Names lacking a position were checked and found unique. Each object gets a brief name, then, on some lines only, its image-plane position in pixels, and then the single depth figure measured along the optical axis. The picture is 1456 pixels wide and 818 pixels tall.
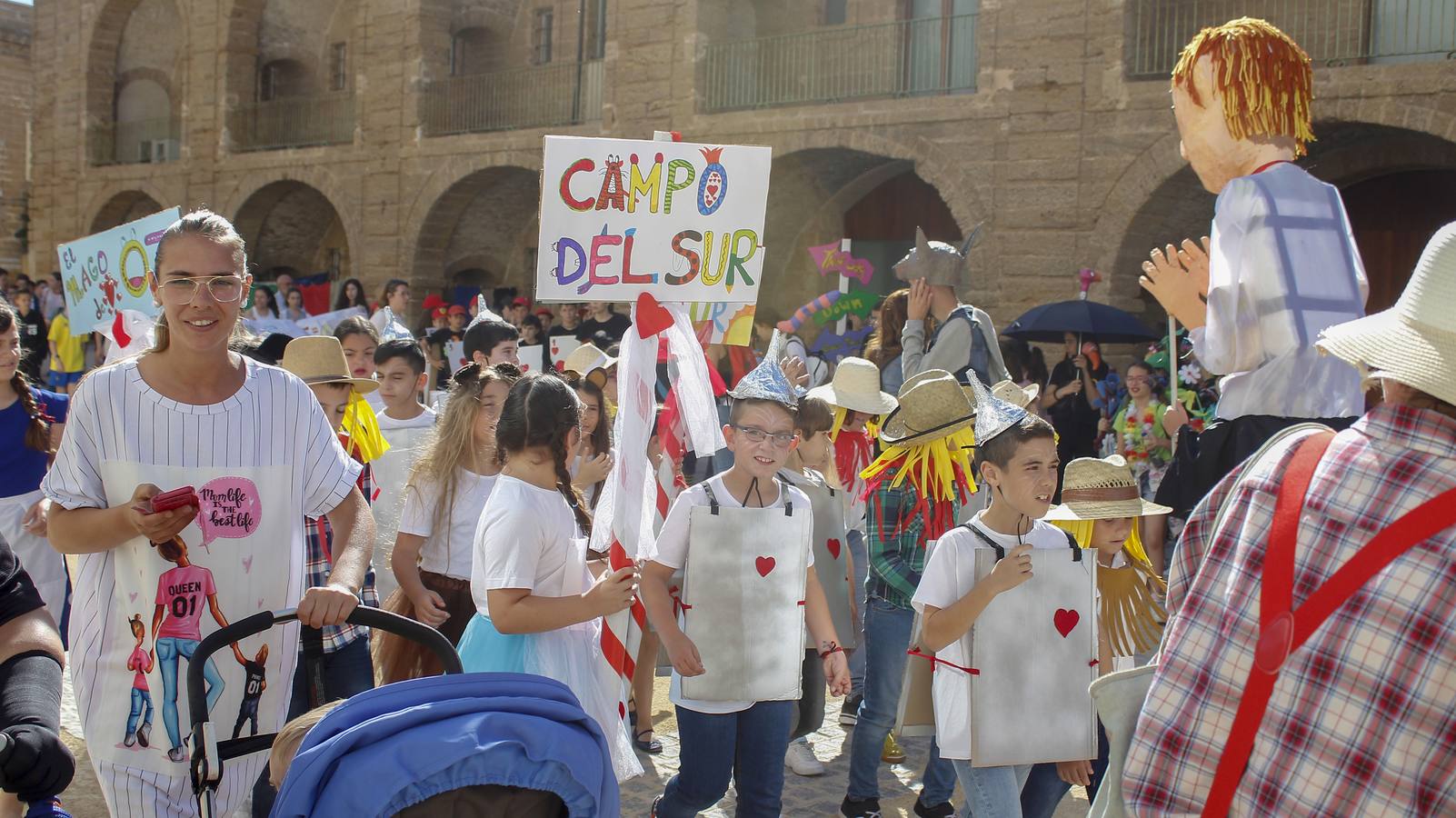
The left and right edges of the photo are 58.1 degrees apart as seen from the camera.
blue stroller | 2.12
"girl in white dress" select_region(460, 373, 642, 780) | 3.63
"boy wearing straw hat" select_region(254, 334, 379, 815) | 4.25
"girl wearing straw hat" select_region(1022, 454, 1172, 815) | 4.61
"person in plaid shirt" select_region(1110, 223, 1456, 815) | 1.87
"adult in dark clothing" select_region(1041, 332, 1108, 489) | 11.60
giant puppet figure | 3.16
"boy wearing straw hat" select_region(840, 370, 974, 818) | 5.03
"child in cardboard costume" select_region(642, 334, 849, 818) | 4.04
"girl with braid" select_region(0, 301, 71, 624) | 5.28
